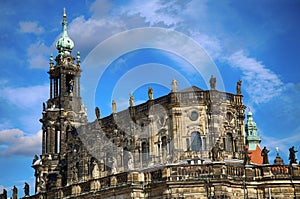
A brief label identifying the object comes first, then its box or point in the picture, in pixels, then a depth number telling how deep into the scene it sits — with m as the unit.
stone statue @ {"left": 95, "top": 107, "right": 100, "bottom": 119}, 59.01
